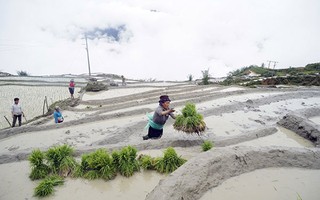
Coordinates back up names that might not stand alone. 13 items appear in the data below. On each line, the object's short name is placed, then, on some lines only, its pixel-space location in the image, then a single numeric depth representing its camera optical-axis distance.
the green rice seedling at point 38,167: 4.04
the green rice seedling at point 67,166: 4.10
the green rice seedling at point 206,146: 4.84
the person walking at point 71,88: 15.05
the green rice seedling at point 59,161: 4.12
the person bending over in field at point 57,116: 8.43
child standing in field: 8.56
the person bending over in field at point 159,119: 4.85
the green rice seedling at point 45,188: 3.55
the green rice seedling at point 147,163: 4.21
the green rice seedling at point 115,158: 4.07
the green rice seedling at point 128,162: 4.02
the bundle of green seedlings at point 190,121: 5.70
